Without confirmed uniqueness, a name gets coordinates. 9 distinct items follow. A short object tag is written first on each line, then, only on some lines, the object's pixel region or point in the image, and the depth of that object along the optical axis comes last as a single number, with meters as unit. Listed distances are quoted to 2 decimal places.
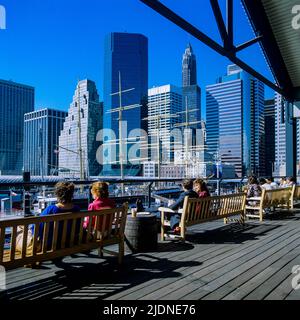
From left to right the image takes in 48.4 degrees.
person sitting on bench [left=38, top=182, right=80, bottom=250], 4.05
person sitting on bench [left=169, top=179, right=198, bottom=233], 6.02
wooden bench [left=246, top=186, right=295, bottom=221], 8.58
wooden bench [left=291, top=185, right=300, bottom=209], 10.67
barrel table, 5.08
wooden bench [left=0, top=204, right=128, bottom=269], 3.31
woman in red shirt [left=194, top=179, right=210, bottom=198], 6.71
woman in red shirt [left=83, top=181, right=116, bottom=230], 4.79
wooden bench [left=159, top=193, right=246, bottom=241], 5.77
